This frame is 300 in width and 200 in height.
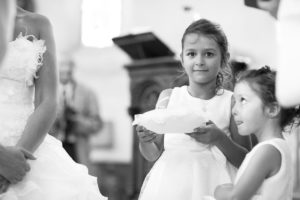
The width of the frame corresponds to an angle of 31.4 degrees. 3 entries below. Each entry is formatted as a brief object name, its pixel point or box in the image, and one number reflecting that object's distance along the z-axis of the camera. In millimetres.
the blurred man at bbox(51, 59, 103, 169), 4777
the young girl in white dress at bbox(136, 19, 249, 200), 2135
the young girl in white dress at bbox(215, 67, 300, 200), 1819
